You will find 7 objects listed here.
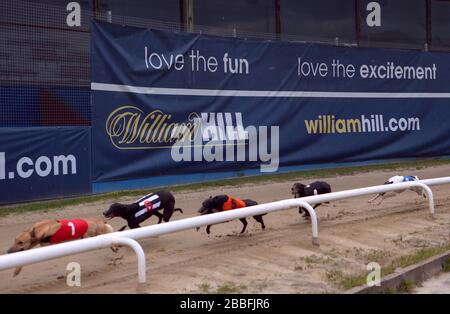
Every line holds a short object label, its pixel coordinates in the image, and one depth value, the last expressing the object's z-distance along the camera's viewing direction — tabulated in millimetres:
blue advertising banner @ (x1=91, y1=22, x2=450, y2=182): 27609
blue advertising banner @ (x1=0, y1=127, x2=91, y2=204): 24234
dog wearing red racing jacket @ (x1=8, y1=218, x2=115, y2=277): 13172
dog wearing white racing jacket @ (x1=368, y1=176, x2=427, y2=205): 21797
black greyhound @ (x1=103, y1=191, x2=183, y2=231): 16234
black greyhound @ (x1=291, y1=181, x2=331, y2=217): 19187
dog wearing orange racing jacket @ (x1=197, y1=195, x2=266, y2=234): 16687
